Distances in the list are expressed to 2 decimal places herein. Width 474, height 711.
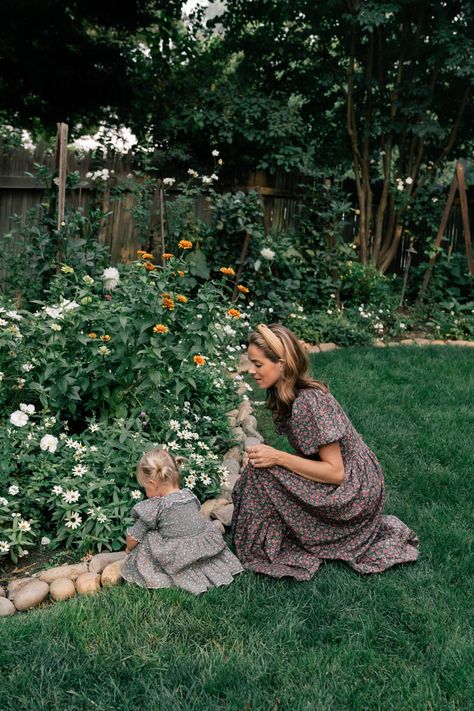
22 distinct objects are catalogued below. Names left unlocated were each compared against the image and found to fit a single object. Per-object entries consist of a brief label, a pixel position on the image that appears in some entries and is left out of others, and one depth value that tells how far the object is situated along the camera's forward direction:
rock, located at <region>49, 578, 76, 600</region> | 2.56
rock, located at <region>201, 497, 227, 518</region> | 3.22
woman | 2.68
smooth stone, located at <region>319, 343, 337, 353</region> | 6.36
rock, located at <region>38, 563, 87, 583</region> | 2.65
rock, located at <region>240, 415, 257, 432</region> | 4.23
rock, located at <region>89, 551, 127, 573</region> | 2.71
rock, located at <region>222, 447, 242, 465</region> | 3.75
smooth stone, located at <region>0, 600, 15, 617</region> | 2.46
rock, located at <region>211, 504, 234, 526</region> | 3.17
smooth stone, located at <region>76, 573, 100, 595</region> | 2.58
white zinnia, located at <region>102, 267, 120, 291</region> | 3.59
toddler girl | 2.62
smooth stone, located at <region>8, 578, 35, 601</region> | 2.57
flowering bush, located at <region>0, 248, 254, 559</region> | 2.90
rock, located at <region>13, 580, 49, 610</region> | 2.51
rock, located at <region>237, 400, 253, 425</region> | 4.38
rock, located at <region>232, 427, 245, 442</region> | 3.96
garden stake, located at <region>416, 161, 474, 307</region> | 7.55
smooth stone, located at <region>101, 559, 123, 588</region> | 2.61
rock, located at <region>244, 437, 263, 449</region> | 3.95
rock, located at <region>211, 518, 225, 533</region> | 3.10
